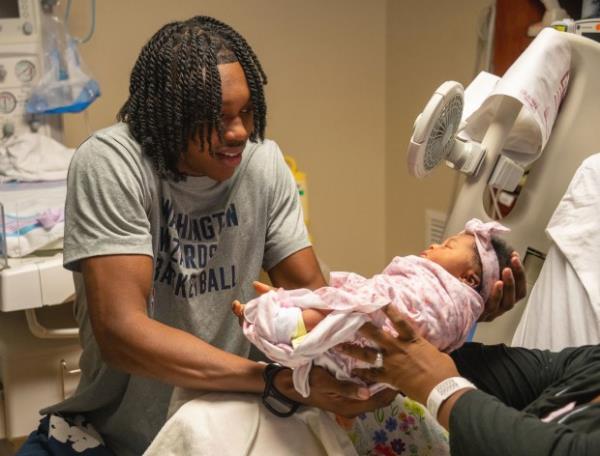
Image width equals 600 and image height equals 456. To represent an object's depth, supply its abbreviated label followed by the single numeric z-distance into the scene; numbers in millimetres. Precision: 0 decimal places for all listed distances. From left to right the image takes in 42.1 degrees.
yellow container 2670
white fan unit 1649
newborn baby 1161
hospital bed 1729
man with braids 1317
